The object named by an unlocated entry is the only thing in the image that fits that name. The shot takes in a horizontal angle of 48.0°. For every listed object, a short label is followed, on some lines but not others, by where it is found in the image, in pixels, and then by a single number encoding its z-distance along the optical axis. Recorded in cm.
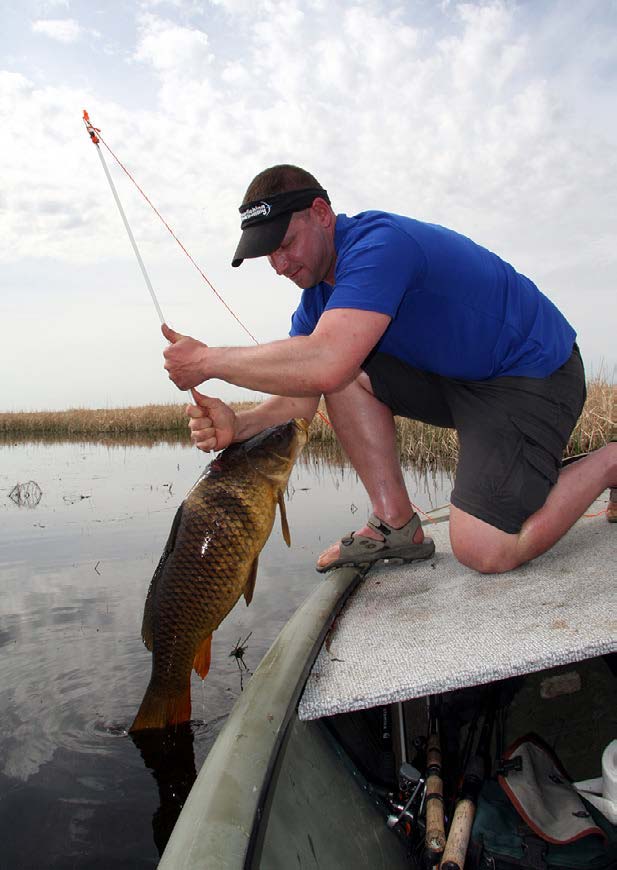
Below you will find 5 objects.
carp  240
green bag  177
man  266
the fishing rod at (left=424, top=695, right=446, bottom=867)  169
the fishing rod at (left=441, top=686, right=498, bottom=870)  158
